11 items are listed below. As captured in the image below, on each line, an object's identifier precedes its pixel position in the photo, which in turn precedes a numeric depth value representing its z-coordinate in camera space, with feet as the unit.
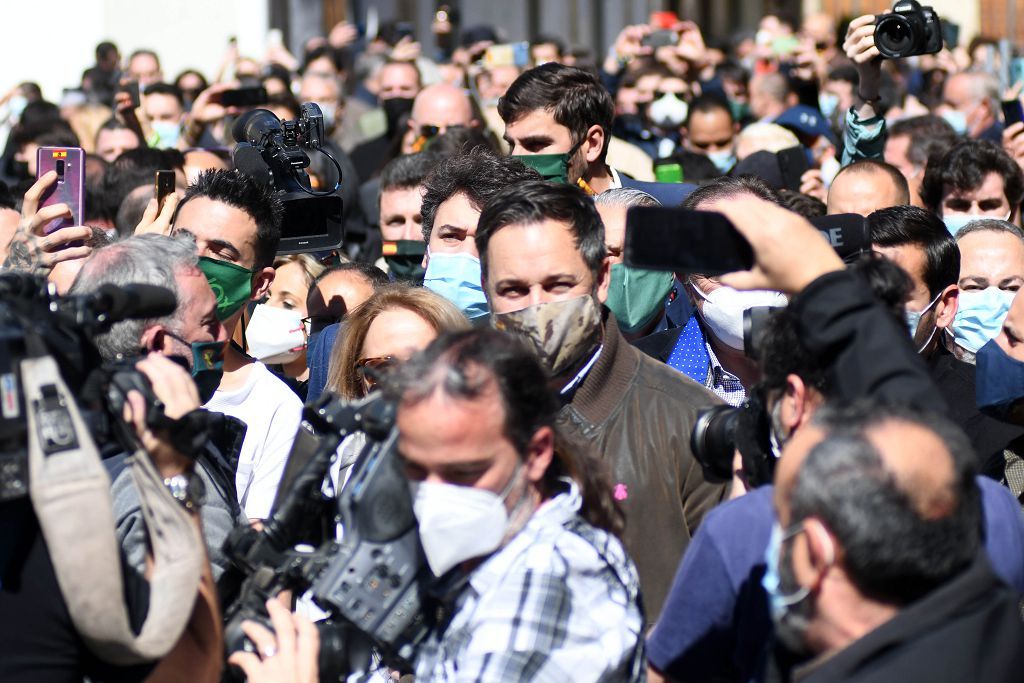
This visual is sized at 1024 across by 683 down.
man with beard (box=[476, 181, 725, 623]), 21.71
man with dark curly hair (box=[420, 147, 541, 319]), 29.32
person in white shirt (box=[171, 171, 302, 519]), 25.40
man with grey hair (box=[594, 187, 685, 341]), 29.73
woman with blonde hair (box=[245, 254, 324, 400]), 33.83
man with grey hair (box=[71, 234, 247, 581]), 20.89
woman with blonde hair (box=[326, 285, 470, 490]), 25.41
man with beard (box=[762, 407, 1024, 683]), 13.28
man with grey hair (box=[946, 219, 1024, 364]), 33.53
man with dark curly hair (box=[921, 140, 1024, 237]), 40.52
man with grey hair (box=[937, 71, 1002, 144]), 64.95
